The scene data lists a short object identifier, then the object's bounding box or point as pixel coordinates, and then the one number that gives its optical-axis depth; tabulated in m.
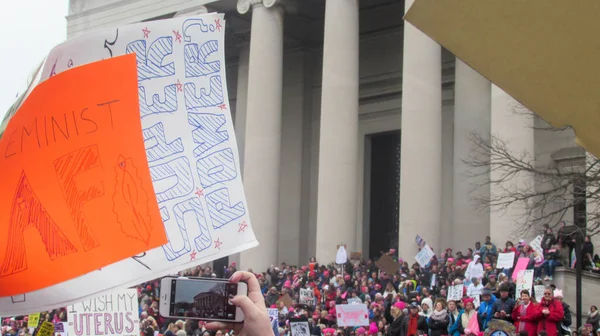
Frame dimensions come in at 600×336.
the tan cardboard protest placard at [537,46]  2.93
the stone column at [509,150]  31.39
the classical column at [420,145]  34.53
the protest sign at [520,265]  23.91
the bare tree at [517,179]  28.00
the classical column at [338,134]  37.50
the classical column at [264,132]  41.00
